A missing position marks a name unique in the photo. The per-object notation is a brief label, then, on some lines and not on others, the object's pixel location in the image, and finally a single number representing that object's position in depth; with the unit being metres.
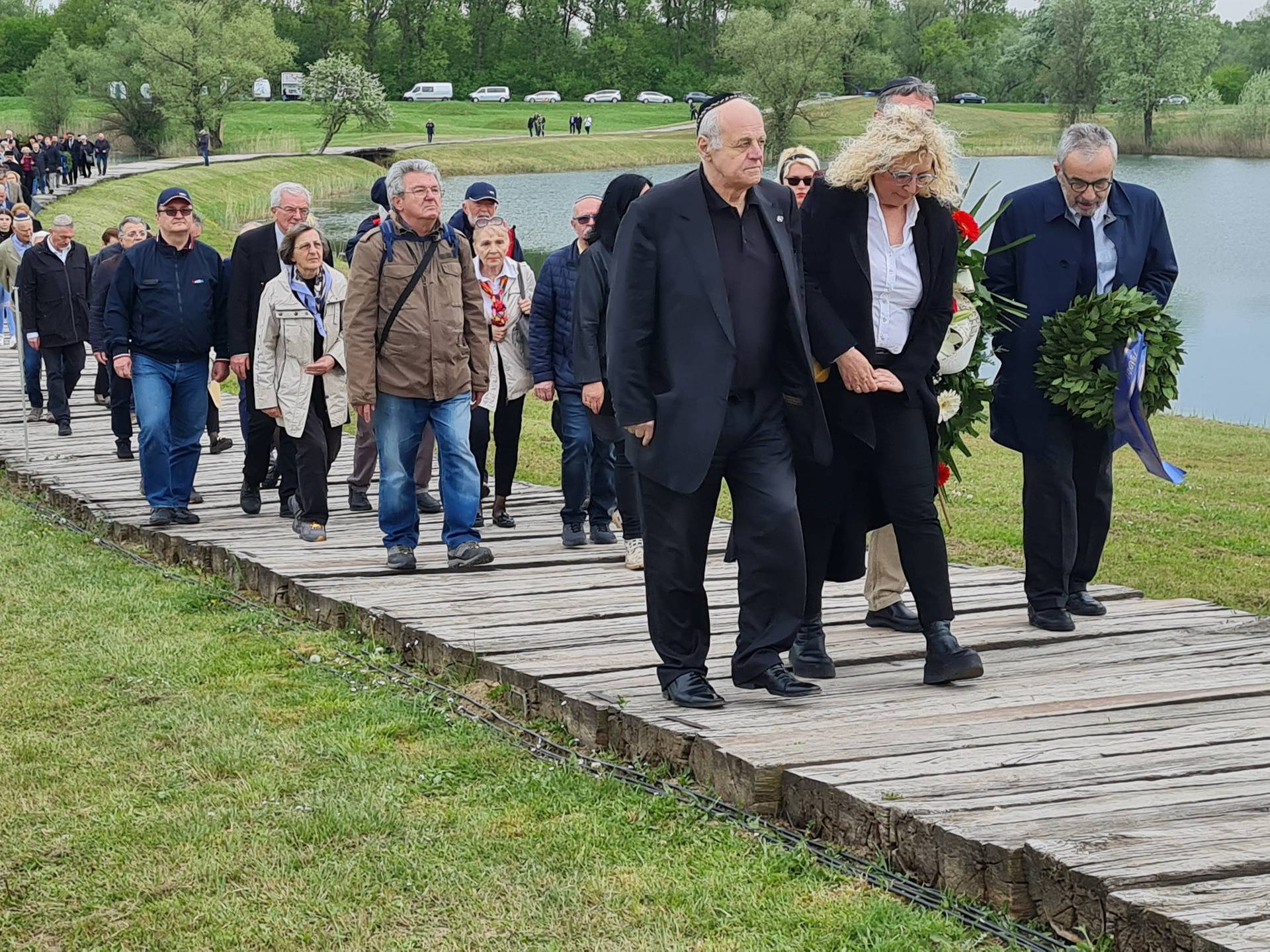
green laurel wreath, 6.96
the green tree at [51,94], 73.06
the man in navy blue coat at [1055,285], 7.05
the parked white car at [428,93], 106.44
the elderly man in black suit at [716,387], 5.56
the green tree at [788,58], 79.38
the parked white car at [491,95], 108.06
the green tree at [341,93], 76.38
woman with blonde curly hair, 5.92
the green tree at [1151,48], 65.44
